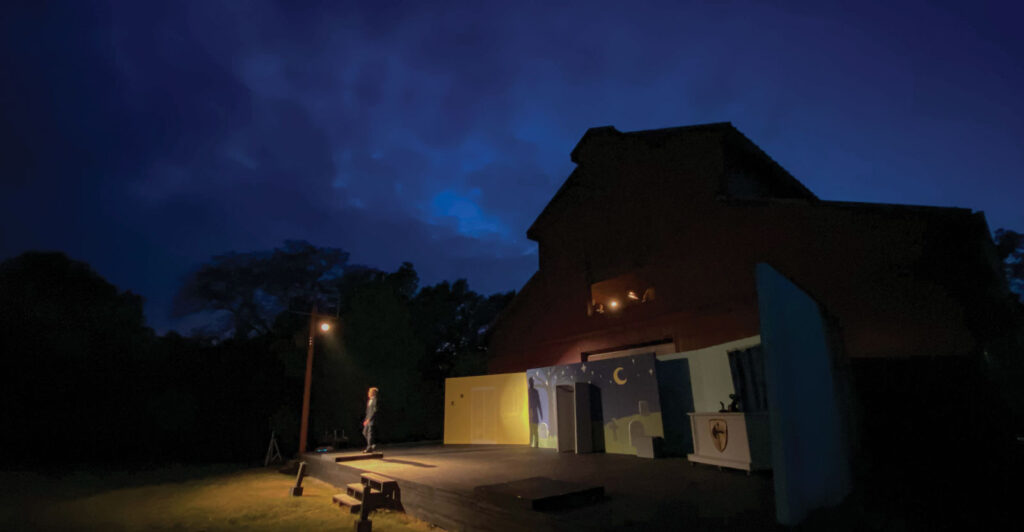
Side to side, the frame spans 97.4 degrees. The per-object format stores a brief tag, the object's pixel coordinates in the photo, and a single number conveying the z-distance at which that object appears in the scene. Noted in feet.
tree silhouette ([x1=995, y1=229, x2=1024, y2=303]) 62.95
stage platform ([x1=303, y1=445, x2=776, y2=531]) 12.73
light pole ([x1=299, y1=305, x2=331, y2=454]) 37.29
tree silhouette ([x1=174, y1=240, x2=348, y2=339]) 66.23
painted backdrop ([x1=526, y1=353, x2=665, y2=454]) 28.48
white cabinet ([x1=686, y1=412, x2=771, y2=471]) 19.85
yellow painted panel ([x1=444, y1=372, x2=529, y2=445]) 40.40
